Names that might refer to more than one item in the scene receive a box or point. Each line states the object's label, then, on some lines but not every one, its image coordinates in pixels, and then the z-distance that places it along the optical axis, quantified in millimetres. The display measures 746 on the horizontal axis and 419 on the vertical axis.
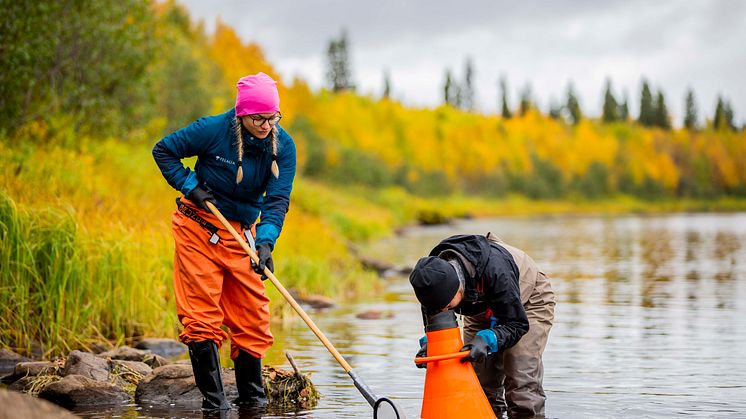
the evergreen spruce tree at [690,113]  152375
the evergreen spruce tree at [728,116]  155538
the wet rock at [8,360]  8180
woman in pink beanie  6570
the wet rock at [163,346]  9453
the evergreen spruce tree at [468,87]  147750
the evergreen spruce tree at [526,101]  150362
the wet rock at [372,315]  13094
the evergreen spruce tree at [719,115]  155000
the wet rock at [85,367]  7484
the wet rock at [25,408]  3755
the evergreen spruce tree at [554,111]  153000
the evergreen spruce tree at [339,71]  119062
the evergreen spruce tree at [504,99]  147375
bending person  5633
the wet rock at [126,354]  8391
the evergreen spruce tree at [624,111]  155375
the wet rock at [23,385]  7262
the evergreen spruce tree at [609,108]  150625
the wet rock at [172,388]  7305
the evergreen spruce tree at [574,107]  149500
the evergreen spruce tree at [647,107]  150625
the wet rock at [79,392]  7113
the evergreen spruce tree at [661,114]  150625
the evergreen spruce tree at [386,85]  140575
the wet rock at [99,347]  8938
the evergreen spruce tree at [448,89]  148750
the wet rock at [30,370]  7519
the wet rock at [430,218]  55625
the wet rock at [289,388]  7336
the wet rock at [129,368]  7809
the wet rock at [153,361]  8352
